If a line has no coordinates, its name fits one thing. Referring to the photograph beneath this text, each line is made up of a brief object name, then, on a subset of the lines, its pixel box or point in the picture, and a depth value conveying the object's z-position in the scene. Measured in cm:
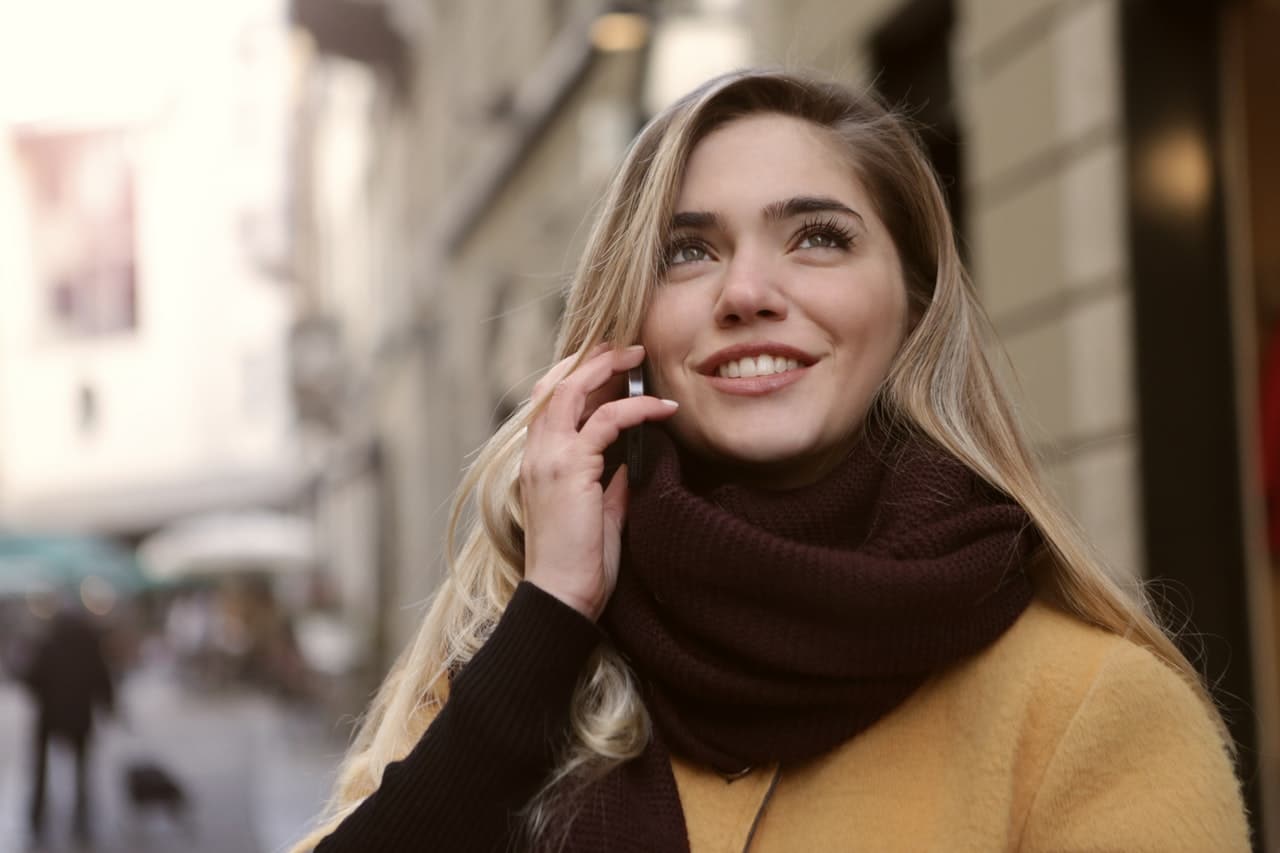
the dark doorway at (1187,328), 446
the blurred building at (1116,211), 449
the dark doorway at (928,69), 616
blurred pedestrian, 1138
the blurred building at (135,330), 4469
